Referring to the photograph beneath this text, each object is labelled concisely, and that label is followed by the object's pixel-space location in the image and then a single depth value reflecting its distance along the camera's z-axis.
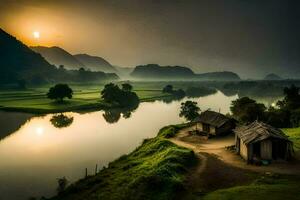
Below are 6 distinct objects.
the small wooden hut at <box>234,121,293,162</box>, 40.00
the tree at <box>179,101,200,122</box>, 84.38
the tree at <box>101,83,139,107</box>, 131.62
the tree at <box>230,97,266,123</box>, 72.50
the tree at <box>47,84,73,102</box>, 124.25
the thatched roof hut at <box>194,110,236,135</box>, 58.72
